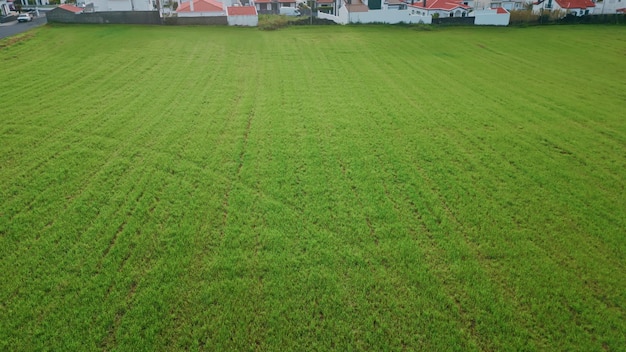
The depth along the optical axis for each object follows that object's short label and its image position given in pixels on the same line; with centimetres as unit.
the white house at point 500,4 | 5021
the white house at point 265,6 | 6016
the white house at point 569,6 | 4741
